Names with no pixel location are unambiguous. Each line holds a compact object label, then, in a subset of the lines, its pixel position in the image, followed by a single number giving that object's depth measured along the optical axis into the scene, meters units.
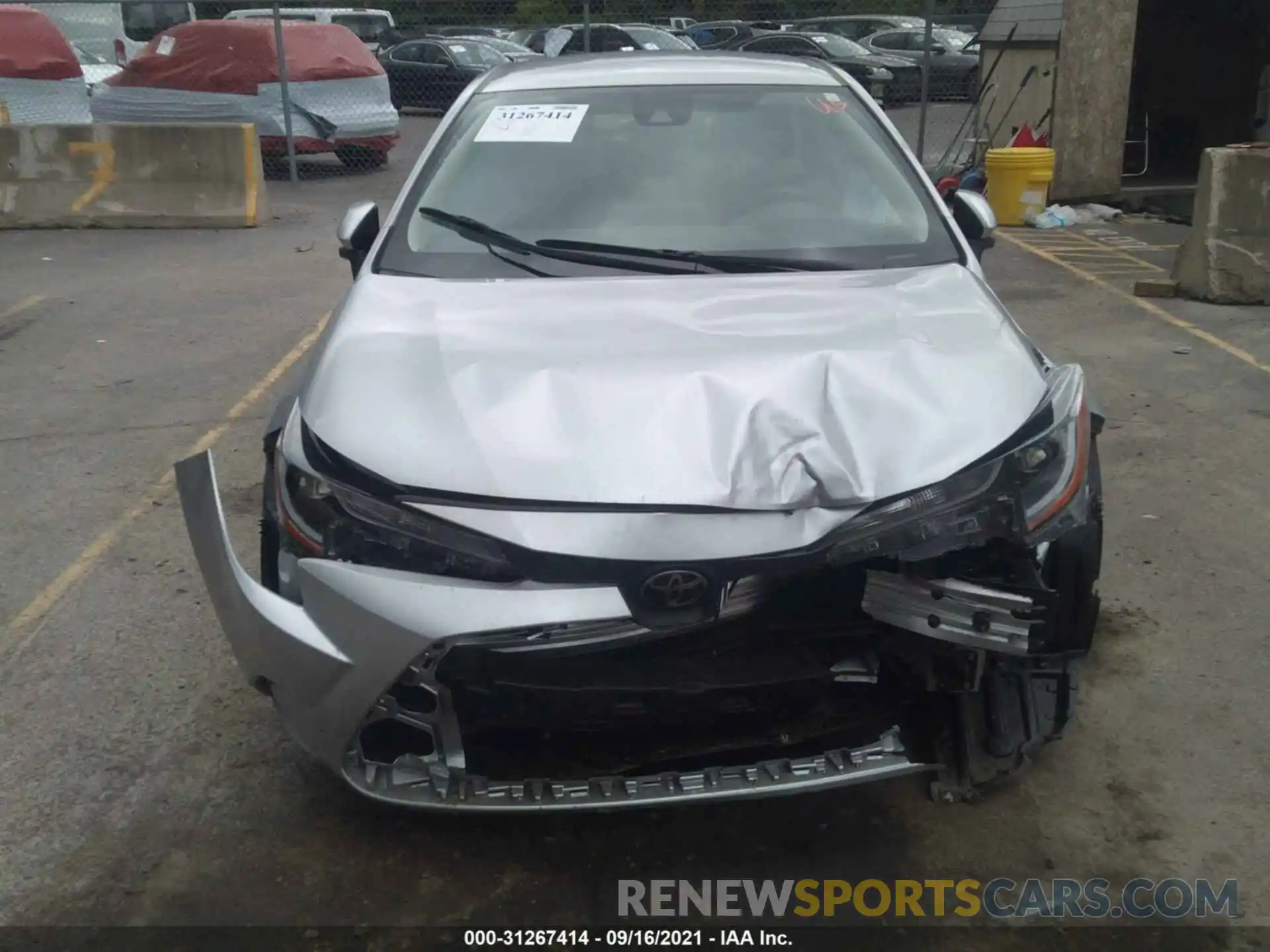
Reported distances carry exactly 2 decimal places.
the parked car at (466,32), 27.06
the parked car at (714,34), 24.80
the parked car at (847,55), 18.59
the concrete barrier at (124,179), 11.85
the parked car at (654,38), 22.69
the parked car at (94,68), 19.25
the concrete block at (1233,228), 8.28
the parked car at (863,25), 23.83
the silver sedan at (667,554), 2.47
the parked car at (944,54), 19.70
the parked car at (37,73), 14.73
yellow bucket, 11.84
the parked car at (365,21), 25.08
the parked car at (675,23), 27.88
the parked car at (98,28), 20.48
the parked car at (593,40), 20.66
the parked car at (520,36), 26.36
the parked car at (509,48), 21.81
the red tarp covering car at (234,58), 14.85
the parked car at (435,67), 21.44
